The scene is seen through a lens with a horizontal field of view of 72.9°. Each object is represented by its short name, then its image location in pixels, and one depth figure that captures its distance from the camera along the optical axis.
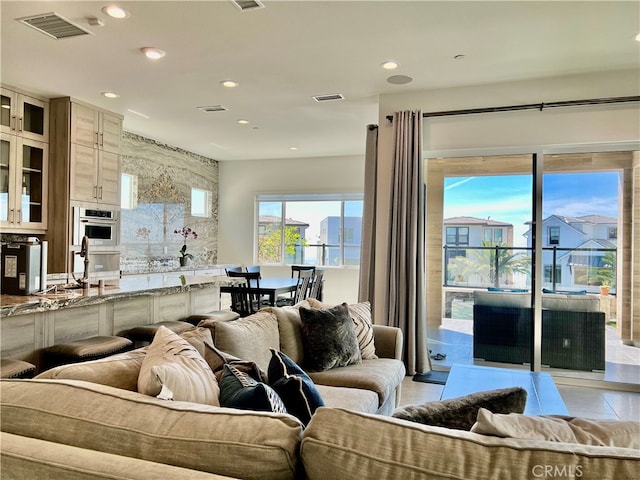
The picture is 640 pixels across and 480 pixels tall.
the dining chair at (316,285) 5.97
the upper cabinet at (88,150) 4.81
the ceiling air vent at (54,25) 3.07
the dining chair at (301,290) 5.61
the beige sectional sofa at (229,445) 0.89
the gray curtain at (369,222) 4.80
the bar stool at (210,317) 3.57
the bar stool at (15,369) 2.14
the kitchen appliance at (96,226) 4.91
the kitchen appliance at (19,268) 2.62
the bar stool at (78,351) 2.48
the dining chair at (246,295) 5.16
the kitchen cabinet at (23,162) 4.43
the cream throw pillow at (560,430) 0.97
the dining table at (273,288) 5.08
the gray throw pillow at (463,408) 1.16
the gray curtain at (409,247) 4.45
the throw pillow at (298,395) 1.39
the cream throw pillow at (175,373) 1.30
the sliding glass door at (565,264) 4.42
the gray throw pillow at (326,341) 2.83
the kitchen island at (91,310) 2.38
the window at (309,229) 7.83
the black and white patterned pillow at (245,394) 1.23
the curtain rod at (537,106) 3.93
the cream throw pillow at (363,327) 3.14
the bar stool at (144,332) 3.03
